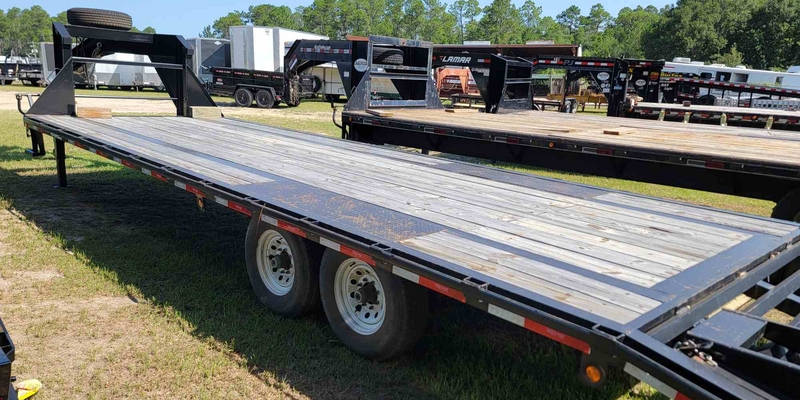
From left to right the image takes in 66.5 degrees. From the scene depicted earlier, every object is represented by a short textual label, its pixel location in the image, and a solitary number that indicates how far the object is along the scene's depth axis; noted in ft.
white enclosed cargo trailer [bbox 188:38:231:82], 108.58
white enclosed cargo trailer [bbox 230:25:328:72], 102.61
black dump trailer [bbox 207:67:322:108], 81.87
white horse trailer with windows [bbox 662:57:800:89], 115.96
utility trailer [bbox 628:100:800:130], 37.73
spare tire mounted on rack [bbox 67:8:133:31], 30.04
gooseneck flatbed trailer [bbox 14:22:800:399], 7.57
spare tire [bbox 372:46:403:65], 34.21
